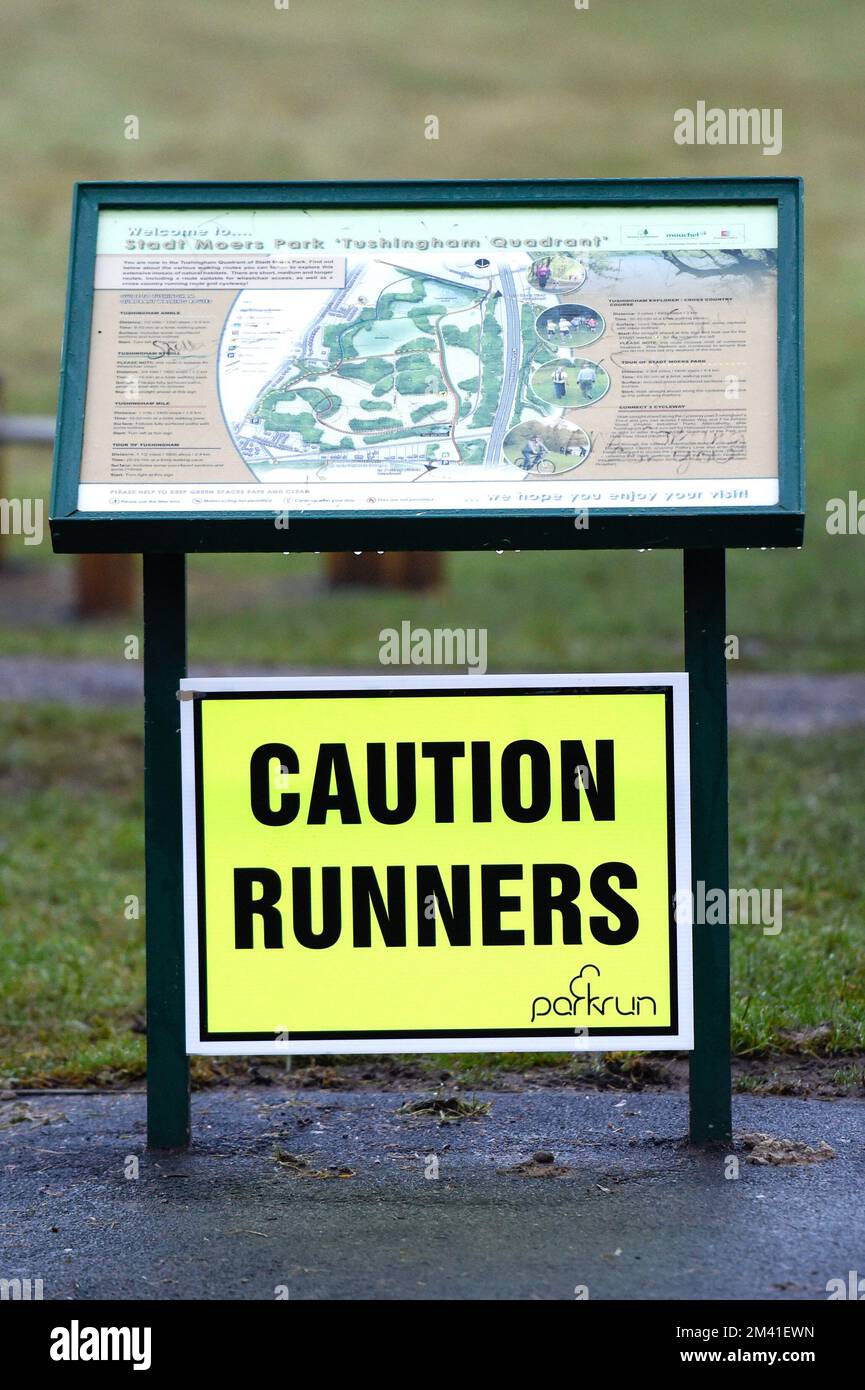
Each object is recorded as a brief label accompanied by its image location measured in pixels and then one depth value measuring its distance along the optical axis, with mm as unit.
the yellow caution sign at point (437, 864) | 7340
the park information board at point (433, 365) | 6961
